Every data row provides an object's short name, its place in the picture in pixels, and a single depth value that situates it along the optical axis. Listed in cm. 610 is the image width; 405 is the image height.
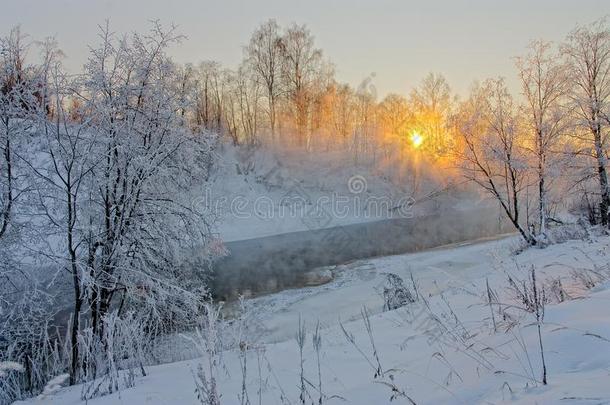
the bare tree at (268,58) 4497
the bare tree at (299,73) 4478
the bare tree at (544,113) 1753
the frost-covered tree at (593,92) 1733
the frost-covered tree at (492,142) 1783
